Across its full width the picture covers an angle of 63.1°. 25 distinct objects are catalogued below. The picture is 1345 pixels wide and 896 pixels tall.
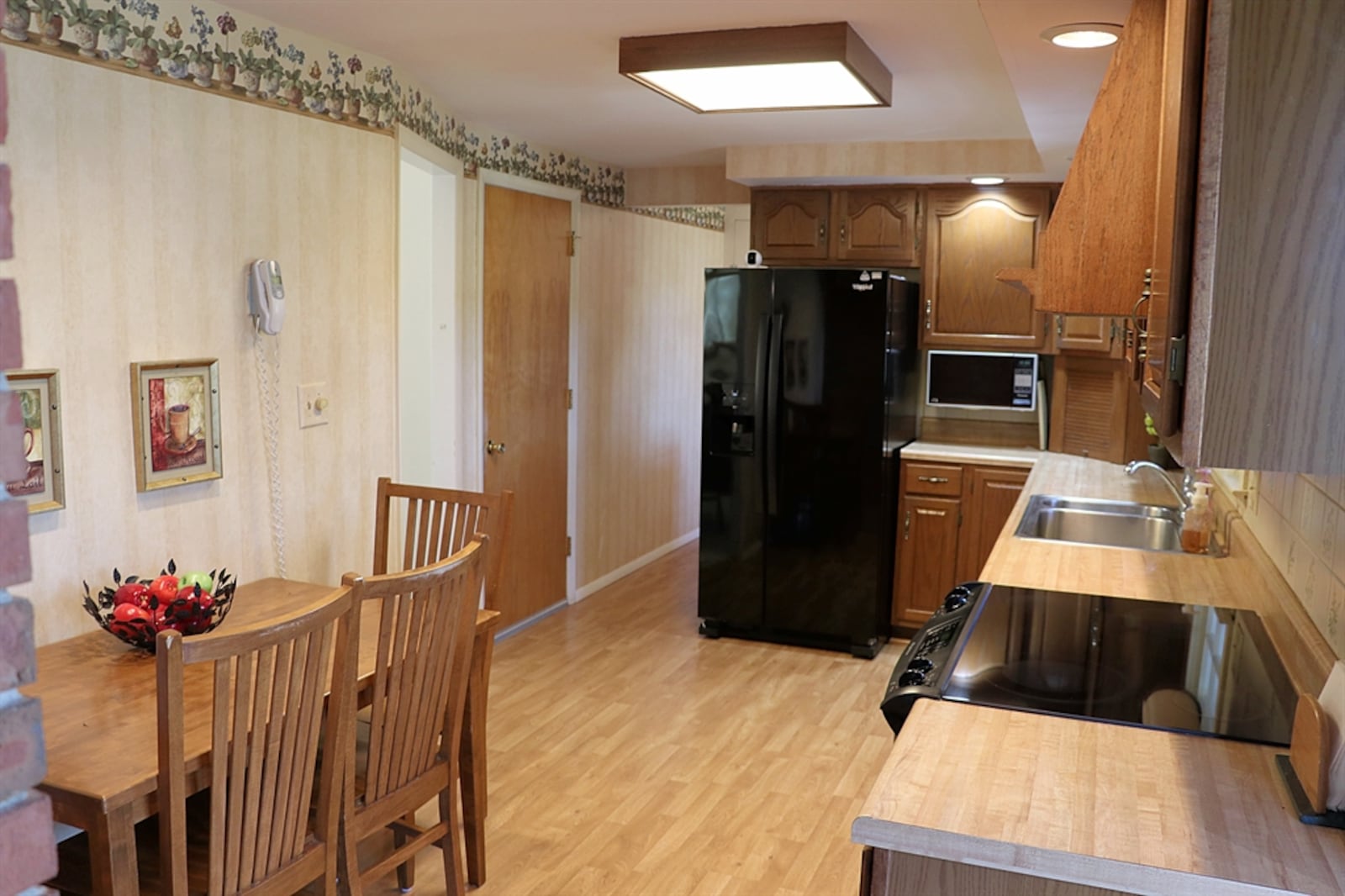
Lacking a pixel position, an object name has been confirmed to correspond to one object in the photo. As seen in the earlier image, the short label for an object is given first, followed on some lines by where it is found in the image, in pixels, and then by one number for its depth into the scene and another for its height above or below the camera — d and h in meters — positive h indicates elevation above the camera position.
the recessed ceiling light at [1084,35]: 2.20 +0.60
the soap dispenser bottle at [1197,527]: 3.03 -0.54
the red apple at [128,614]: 2.31 -0.63
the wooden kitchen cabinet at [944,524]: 4.79 -0.87
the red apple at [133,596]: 2.35 -0.61
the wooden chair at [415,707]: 2.26 -0.86
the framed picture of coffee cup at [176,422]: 2.63 -0.27
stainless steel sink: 3.51 -0.64
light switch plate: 3.16 -0.26
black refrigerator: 4.69 -0.55
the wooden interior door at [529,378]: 4.72 -0.27
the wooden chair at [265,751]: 1.78 -0.77
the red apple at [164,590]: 2.34 -0.59
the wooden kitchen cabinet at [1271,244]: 1.11 +0.09
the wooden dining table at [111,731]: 1.77 -0.75
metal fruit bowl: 2.31 -0.63
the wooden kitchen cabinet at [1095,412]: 4.71 -0.37
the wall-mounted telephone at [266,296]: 2.92 +0.05
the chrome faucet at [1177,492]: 3.52 -0.55
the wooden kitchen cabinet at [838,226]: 5.04 +0.46
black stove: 1.81 -0.62
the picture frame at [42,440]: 2.34 -0.28
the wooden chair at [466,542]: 2.84 -0.66
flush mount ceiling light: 2.83 +0.69
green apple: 2.43 -0.59
